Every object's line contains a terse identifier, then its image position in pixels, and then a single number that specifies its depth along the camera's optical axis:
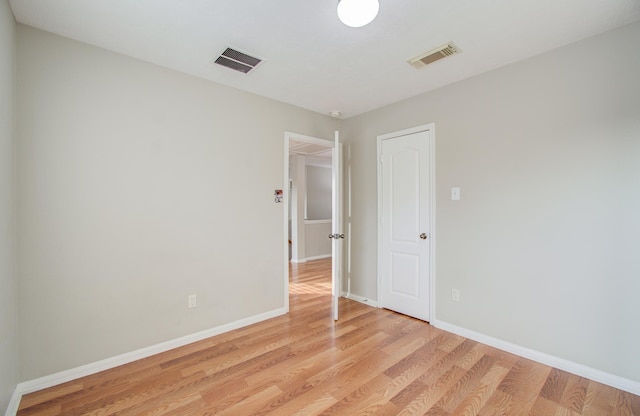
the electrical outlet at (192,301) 2.70
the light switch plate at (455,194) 2.88
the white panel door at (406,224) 3.17
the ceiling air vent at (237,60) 2.36
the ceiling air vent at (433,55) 2.27
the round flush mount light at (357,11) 1.64
